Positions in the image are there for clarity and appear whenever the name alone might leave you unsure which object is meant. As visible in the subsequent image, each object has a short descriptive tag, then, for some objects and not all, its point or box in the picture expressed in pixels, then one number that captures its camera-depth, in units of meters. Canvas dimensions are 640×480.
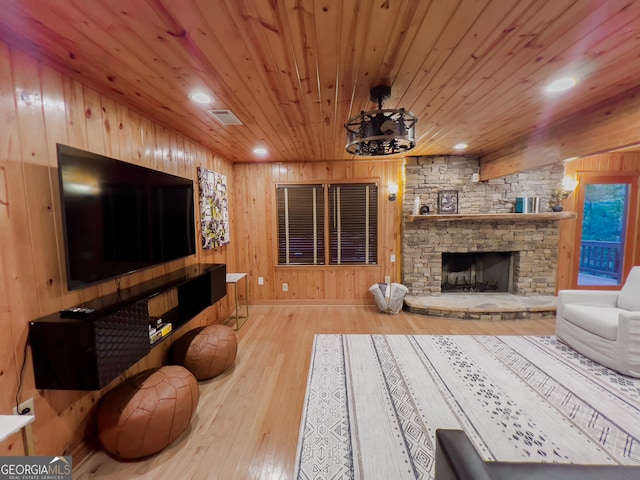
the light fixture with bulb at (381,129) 1.84
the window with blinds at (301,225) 4.53
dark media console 1.44
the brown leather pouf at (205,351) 2.40
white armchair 2.39
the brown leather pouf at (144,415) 1.60
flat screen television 1.53
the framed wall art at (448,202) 4.35
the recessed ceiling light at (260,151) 3.64
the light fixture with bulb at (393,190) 4.41
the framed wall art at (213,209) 3.33
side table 3.55
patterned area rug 1.66
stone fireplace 4.35
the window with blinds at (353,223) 4.49
